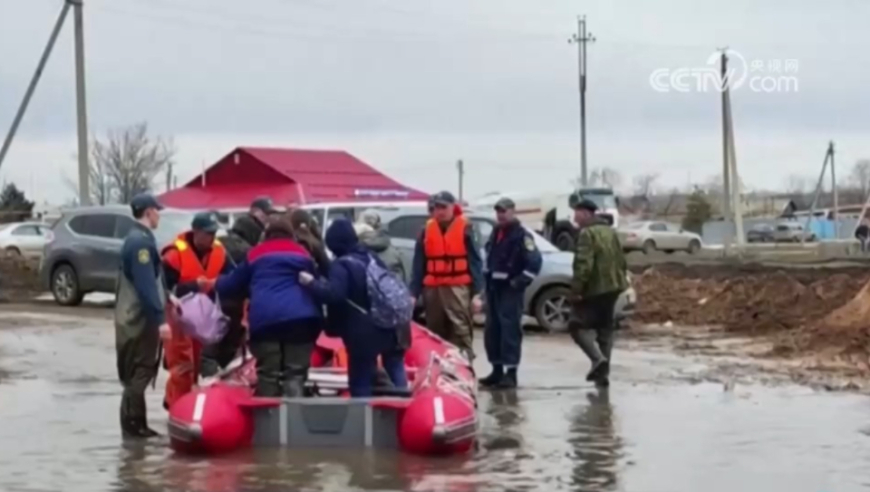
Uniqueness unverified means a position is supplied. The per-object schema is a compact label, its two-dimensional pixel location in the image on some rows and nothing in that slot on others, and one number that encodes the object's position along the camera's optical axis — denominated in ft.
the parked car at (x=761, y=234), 258.57
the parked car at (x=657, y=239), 206.69
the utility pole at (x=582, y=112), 246.27
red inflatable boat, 34.17
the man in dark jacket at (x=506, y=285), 47.47
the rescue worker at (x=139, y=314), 36.19
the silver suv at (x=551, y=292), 69.67
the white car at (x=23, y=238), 147.02
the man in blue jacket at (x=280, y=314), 35.35
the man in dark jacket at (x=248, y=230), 44.23
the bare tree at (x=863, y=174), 394.38
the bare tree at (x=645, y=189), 419.74
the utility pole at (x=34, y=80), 134.10
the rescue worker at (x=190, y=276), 38.55
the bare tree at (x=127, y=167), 275.80
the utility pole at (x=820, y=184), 280.76
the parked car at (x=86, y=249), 82.84
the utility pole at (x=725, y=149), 190.00
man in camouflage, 48.03
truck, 178.43
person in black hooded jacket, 35.60
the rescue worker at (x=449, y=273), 46.26
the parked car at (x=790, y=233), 255.91
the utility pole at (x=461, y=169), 284.65
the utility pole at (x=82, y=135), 129.18
